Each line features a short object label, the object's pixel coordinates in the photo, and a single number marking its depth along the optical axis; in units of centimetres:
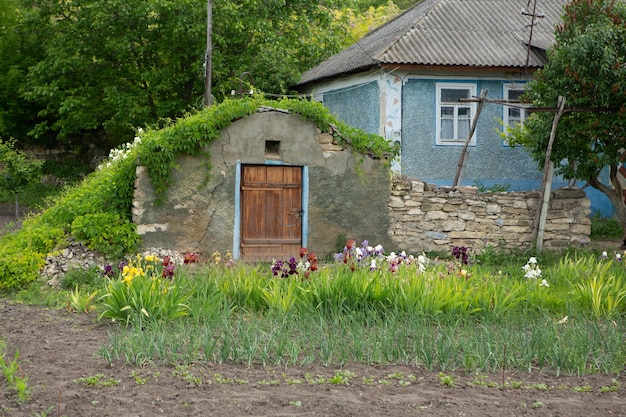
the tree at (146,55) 2153
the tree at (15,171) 1966
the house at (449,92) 1772
